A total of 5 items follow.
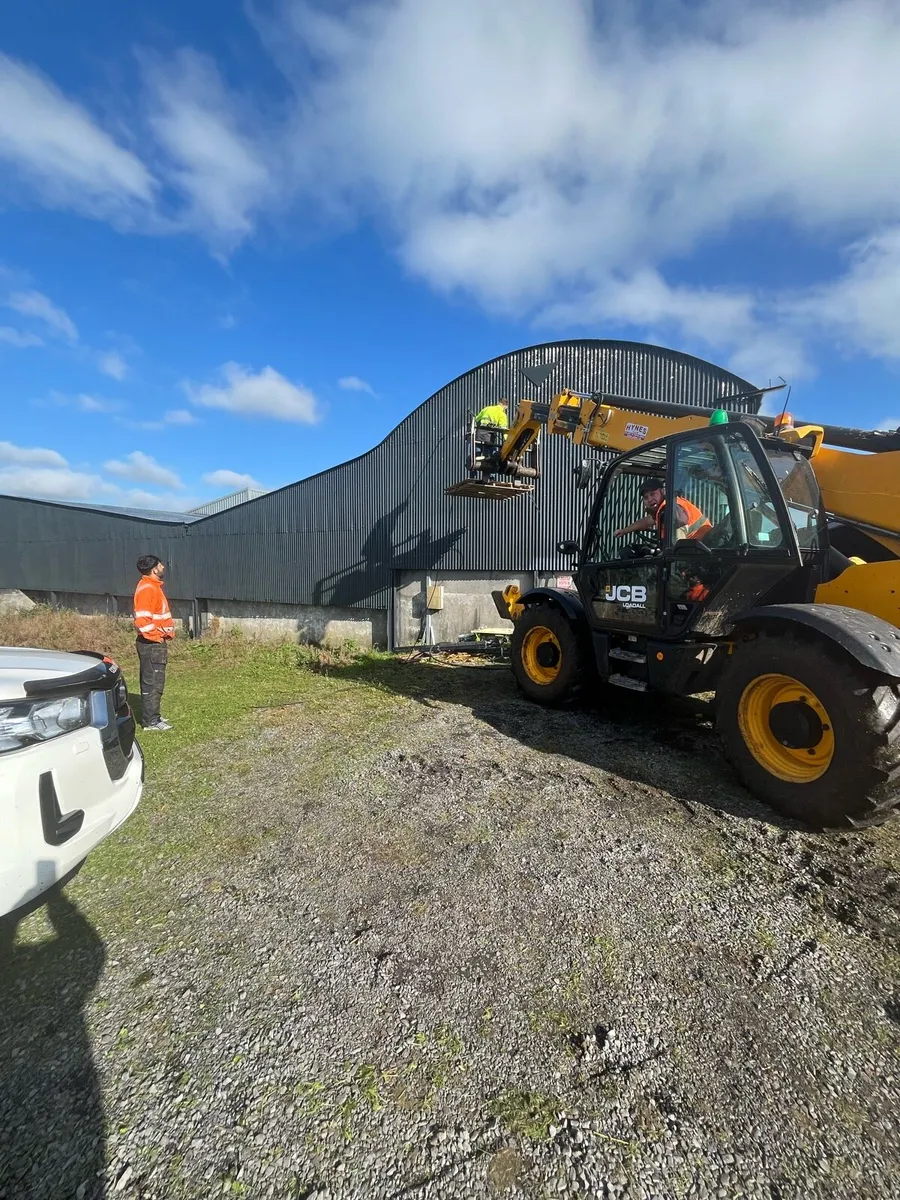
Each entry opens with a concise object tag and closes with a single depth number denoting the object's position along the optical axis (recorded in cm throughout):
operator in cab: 440
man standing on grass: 572
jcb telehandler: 303
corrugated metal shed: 1234
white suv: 196
